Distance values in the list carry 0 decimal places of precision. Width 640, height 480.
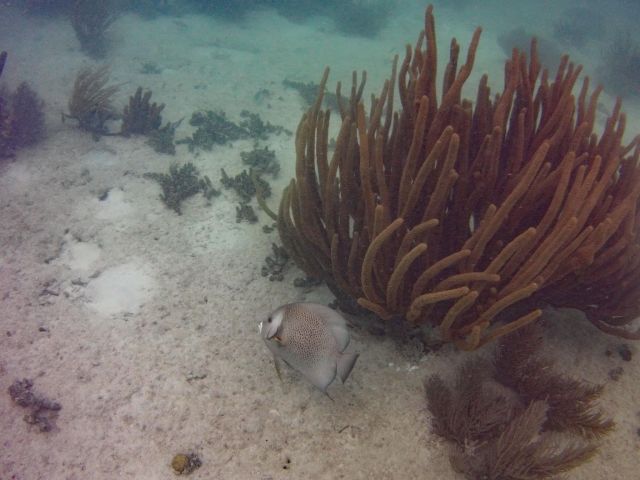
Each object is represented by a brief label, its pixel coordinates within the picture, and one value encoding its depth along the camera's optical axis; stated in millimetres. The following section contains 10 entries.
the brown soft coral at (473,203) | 2076
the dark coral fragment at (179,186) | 4836
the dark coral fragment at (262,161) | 5773
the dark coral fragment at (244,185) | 5070
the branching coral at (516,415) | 2109
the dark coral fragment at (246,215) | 4586
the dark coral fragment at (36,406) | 2668
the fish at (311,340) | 2215
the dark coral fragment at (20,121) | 5621
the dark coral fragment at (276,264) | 3736
